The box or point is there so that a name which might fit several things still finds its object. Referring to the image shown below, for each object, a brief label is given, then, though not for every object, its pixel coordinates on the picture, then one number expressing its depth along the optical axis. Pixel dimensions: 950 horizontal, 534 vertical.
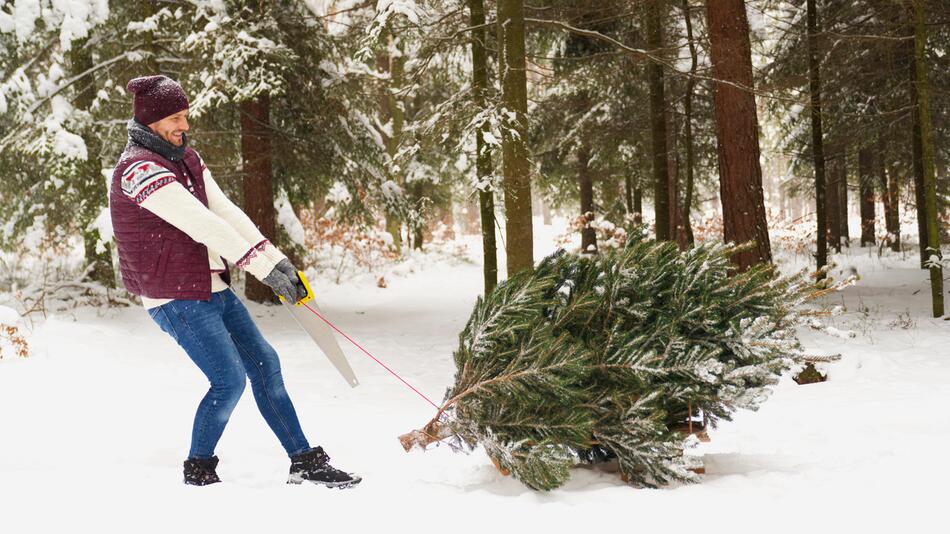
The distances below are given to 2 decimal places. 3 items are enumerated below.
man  3.38
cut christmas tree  3.54
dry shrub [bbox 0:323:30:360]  7.34
